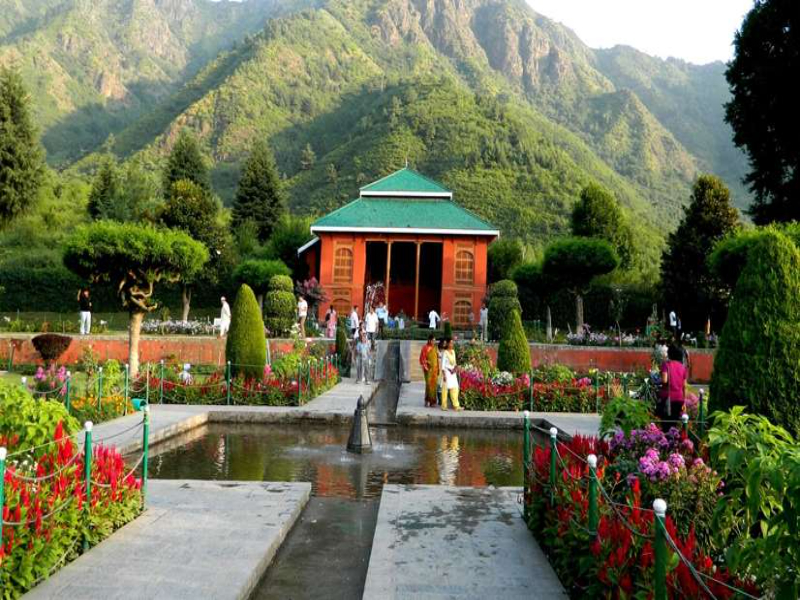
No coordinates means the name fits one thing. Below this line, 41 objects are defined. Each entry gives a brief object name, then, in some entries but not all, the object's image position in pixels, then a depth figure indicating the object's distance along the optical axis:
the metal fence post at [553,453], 5.82
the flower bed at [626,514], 3.90
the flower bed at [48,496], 4.45
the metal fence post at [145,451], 6.63
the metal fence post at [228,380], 14.30
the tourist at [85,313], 24.42
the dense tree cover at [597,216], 40.28
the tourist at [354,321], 24.58
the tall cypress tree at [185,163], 45.84
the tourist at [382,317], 27.84
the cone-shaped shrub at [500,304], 26.02
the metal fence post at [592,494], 4.59
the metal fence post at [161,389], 14.45
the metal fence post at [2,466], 4.13
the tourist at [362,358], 19.17
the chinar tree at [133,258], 16.09
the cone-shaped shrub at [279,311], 26.34
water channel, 5.57
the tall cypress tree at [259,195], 48.81
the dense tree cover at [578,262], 29.02
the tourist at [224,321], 24.20
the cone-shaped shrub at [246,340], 15.51
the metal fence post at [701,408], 10.26
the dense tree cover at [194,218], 37.06
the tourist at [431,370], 14.58
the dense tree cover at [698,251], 30.23
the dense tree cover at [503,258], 40.38
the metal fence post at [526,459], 6.64
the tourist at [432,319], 29.25
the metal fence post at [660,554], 3.40
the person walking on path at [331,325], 27.42
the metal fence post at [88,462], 5.52
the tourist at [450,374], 14.12
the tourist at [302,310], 26.42
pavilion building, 31.94
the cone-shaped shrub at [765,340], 6.00
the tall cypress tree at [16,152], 33.50
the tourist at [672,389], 8.95
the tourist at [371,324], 23.12
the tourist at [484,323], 26.91
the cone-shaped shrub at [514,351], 16.75
